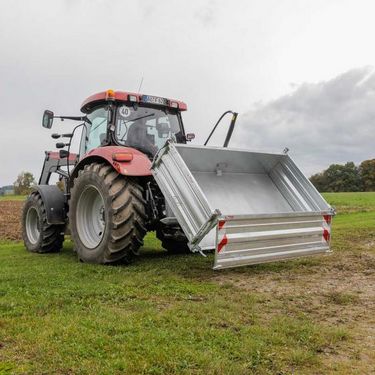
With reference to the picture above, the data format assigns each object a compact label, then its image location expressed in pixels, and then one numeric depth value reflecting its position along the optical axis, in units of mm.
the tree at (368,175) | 70562
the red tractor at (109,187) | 5844
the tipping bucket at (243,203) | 5078
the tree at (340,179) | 72250
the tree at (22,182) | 59888
